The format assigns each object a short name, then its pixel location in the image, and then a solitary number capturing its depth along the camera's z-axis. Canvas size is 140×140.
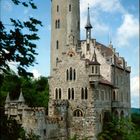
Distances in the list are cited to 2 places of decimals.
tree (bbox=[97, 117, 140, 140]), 50.77
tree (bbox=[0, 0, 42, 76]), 14.06
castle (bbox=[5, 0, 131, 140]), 46.38
